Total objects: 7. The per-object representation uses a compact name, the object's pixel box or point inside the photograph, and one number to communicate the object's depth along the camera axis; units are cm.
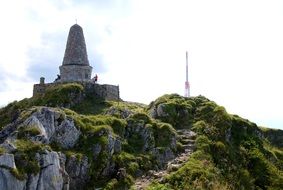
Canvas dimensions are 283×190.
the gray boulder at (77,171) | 1630
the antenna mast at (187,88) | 2761
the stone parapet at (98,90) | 2685
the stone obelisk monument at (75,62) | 2954
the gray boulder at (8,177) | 1400
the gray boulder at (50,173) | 1492
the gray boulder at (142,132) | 1959
